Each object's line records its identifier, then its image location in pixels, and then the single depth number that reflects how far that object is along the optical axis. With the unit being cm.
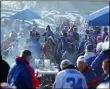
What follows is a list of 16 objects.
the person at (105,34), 1848
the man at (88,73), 983
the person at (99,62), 1069
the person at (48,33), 2050
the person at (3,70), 1005
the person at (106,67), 810
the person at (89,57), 1191
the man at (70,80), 873
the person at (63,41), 1885
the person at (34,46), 1794
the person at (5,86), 683
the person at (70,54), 1694
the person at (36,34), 1878
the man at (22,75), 937
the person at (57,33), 2270
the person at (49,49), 1797
